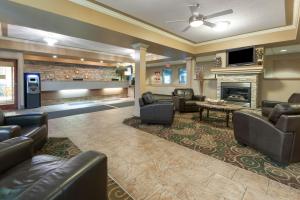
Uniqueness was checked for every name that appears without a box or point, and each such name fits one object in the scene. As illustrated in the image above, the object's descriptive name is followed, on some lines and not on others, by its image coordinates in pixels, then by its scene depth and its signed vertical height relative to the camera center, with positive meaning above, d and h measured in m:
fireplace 6.38 +0.01
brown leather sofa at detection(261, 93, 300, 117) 4.73 -0.26
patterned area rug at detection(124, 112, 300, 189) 2.23 -1.00
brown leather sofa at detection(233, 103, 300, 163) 2.25 -0.58
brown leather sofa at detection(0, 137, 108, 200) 0.88 -0.58
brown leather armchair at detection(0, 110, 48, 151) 2.58 -0.60
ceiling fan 3.54 +1.67
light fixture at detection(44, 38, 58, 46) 5.98 +1.86
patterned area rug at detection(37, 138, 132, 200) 1.75 -1.06
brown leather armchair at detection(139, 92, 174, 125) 4.34 -0.57
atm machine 7.29 +0.01
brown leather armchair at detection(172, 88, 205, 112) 6.16 -0.29
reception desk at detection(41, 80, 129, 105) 8.29 +0.04
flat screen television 5.89 +1.39
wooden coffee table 4.17 -0.39
